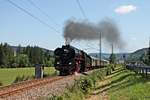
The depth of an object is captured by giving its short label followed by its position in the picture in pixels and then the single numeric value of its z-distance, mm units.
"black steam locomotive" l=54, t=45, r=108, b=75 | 48062
